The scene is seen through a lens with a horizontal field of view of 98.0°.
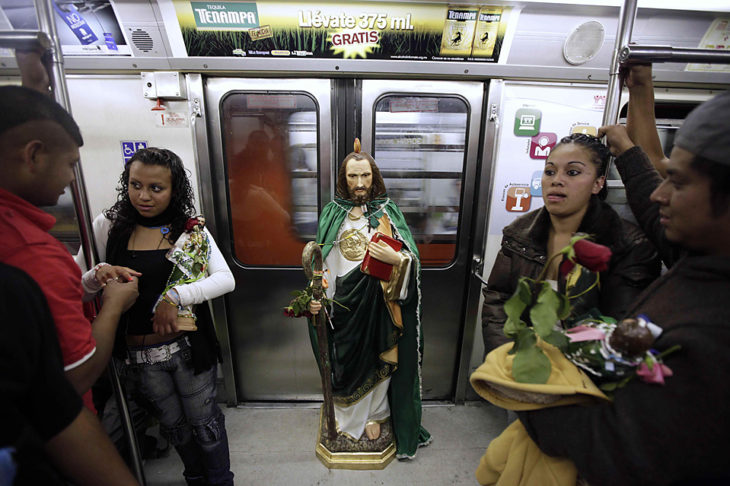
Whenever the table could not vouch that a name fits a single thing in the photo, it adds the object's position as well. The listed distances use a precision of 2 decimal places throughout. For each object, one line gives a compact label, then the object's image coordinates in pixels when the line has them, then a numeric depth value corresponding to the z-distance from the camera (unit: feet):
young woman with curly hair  5.05
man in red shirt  2.61
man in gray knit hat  2.10
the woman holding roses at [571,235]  3.85
